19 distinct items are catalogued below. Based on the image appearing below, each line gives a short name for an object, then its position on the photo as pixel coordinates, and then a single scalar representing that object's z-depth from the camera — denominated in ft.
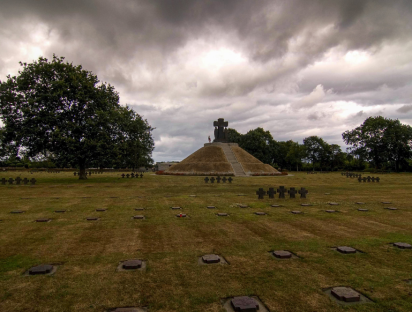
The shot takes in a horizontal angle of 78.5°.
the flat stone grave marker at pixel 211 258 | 17.87
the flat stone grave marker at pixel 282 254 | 18.94
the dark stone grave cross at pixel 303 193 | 55.67
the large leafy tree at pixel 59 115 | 95.45
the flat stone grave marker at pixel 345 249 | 20.03
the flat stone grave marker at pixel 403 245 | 21.19
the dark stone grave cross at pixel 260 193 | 53.68
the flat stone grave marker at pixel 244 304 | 11.89
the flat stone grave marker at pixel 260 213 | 35.99
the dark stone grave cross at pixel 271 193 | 55.39
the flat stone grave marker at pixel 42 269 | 15.92
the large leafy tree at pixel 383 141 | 249.55
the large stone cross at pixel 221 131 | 226.99
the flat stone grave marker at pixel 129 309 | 11.92
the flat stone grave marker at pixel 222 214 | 35.37
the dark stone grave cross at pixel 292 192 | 55.62
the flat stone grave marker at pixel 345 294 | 12.84
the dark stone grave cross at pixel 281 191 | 55.31
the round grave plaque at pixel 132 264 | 16.83
